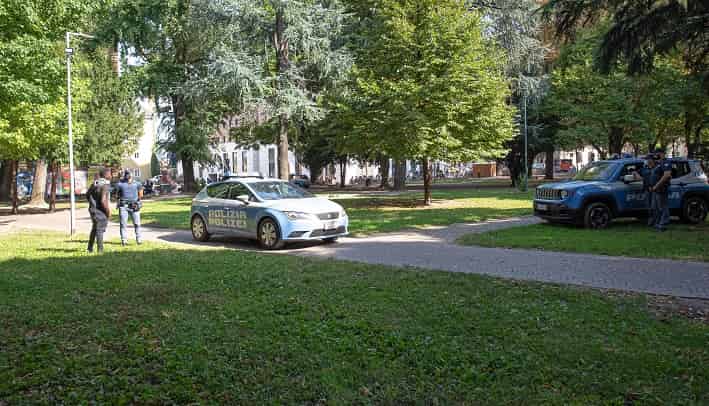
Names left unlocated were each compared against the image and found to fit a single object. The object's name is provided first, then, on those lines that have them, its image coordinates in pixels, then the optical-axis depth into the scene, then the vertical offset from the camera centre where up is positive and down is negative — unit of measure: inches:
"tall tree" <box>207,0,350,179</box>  1055.6 +262.3
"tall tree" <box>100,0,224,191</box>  1439.5 +379.1
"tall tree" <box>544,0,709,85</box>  454.6 +133.5
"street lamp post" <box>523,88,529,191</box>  1344.7 +140.0
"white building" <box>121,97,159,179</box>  3127.5 +171.8
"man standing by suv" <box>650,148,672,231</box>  542.6 -7.9
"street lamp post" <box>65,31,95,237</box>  687.7 +107.0
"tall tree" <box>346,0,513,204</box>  826.2 +149.3
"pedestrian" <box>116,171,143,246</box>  530.9 -12.1
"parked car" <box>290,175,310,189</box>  1931.6 +26.9
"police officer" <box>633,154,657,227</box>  565.0 +3.3
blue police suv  584.4 -12.6
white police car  505.0 -23.6
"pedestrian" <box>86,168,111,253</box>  474.9 -13.2
